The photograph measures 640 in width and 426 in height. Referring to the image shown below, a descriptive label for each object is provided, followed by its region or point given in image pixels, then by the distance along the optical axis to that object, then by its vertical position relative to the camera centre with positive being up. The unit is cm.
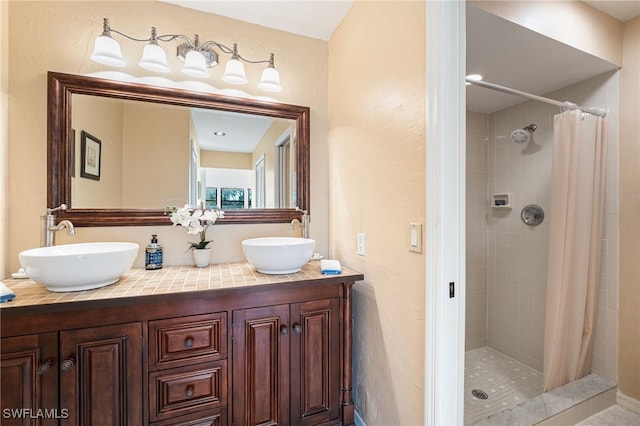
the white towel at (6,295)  101 -31
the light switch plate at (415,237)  112 -10
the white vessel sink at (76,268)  104 -22
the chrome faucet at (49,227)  140 -8
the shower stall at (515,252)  178 -32
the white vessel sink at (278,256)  137 -22
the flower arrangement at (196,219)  159 -5
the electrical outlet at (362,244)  154 -18
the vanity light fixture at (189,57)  144 +86
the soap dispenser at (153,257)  154 -25
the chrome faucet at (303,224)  187 -8
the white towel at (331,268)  145 -29
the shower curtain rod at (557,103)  170 +68
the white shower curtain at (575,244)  173 -20
